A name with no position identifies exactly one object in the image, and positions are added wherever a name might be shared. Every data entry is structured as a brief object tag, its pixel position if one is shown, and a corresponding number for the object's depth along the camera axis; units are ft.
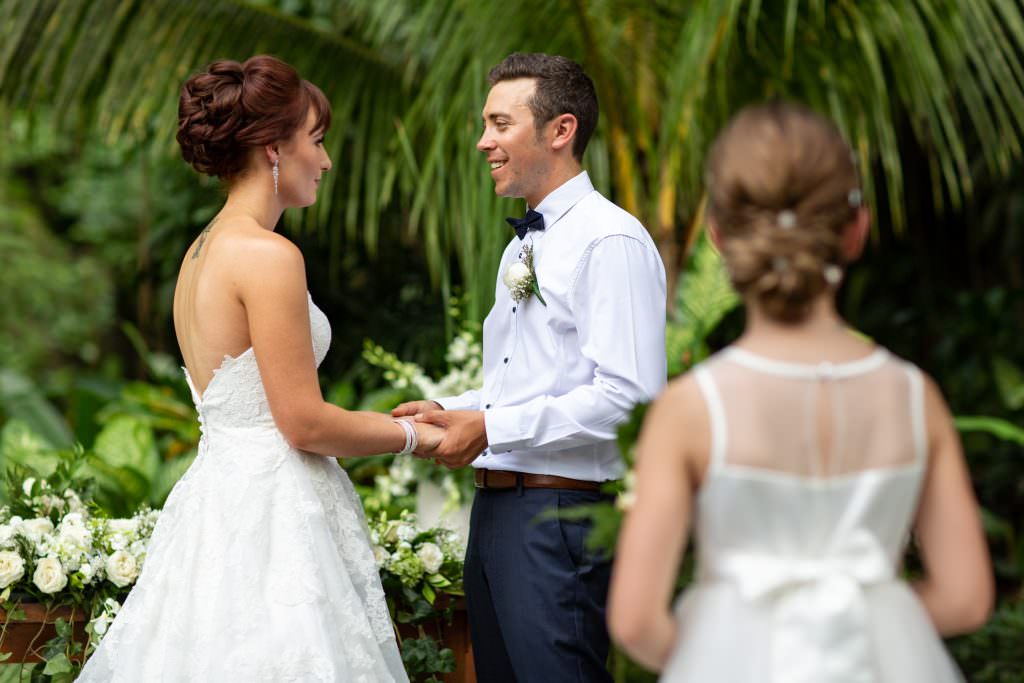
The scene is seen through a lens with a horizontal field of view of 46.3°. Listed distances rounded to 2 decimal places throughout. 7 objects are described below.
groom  8.85
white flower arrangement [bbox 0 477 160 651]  10.56
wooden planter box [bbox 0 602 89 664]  10.74
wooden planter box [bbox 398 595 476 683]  11.38
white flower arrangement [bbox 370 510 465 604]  11.16
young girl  5.52
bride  8.36
